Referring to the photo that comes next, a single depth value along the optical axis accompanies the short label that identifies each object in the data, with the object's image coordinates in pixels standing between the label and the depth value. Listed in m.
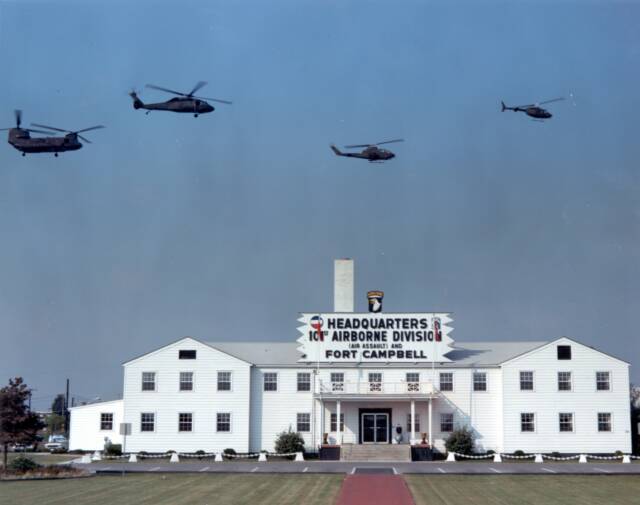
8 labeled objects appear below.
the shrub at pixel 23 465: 41.22
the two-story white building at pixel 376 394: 55.88
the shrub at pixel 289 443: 55.16
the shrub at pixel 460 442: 54.59
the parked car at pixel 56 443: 75.07
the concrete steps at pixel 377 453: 53.31
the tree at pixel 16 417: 52.06
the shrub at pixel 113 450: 56.84
